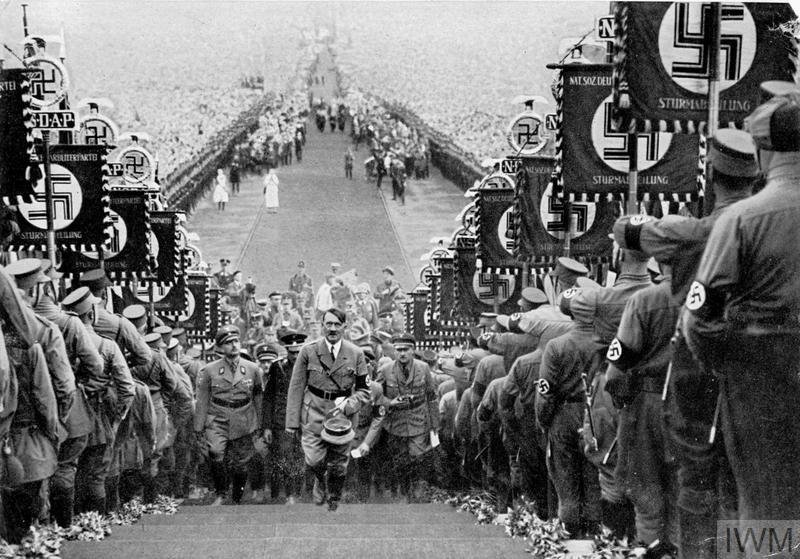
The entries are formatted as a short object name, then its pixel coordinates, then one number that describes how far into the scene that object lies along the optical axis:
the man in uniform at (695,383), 5.30
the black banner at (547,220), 14.33
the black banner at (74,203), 13.46
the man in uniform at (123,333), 10.38
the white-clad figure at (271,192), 55.53
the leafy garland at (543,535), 6.86
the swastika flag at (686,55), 8.82
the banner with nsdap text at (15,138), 10.70
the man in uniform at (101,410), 9.43
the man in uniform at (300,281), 36.44
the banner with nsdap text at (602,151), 11.71
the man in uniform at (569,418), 8.04
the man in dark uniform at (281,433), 12.76
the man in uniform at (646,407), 5.96
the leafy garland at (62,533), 7.29
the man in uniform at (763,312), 4.32
